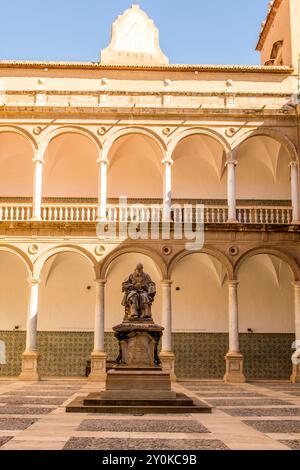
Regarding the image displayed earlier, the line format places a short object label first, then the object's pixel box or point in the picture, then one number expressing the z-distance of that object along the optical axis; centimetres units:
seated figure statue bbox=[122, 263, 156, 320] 1121
